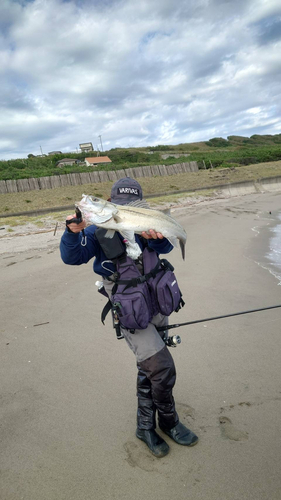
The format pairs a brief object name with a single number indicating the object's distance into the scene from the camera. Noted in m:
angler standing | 2.84
